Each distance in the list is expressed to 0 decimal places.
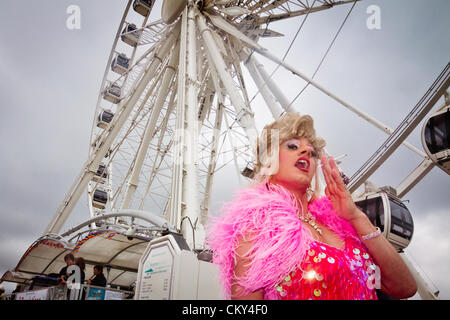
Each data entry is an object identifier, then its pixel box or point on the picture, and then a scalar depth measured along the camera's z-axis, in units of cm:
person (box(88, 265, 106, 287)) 505
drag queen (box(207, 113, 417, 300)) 120
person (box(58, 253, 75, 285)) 464
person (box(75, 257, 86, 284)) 501
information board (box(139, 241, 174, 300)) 306
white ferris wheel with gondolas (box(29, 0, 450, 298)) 539
